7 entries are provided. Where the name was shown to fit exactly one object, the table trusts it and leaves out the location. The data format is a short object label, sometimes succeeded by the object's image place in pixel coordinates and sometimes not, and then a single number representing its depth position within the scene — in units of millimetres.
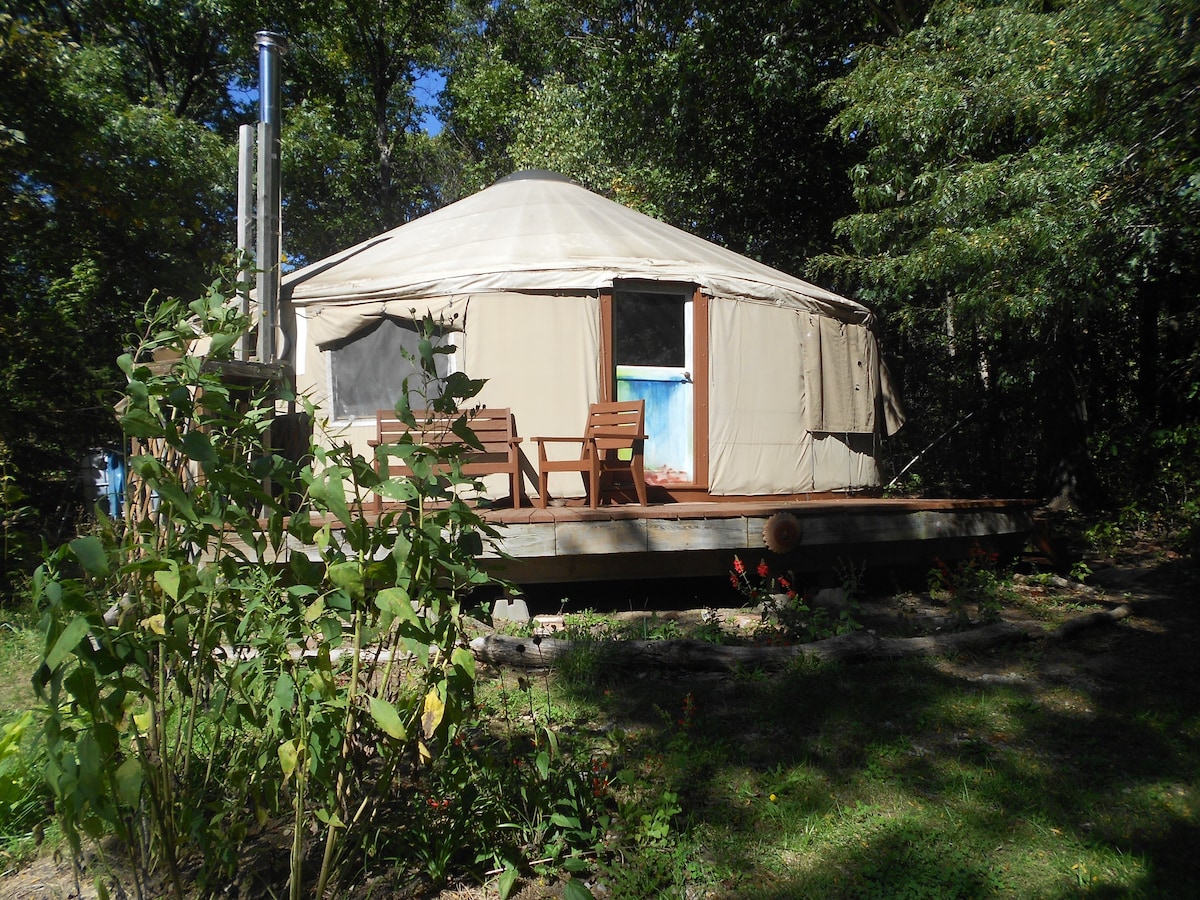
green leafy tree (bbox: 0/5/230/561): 5879
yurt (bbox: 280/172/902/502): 5504
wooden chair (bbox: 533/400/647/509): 4734
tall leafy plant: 1354
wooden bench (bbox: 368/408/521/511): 4750
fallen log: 3465
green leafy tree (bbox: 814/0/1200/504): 4070
